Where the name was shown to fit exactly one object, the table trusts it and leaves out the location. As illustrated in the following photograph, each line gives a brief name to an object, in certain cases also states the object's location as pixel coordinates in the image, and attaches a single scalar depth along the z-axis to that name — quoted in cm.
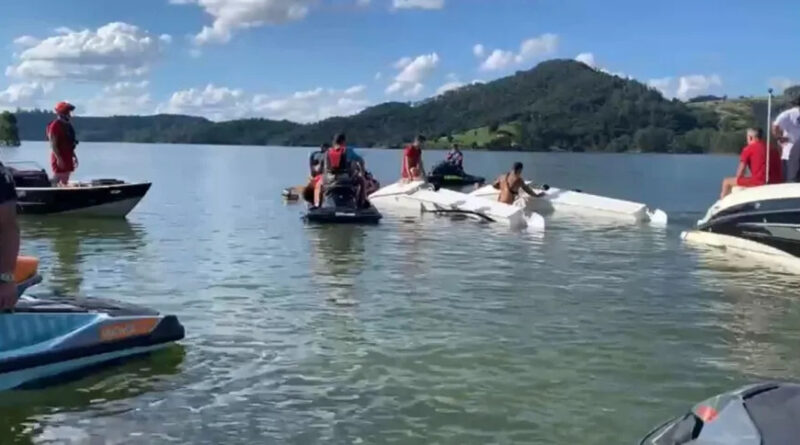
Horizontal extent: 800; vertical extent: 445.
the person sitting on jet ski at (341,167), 2128
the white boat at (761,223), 1555
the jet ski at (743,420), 367
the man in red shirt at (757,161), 1738
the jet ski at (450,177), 3559
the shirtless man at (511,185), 2625
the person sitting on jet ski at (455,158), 3625
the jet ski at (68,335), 782
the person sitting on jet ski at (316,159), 2504
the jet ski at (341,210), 2144
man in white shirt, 1614
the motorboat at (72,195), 2169
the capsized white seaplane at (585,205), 2500
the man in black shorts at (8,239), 640
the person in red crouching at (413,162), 3051
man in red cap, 2141
